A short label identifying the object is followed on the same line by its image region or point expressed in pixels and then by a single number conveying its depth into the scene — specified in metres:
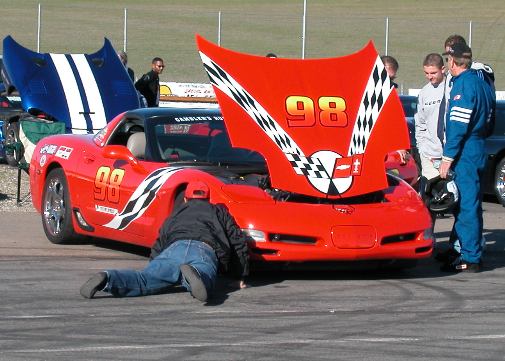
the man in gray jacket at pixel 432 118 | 15.84
